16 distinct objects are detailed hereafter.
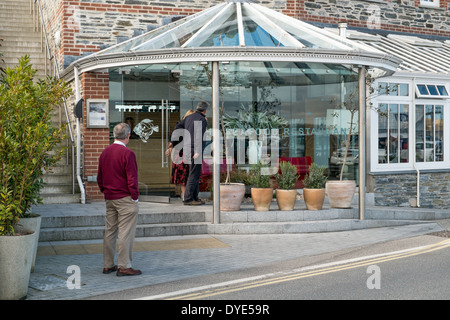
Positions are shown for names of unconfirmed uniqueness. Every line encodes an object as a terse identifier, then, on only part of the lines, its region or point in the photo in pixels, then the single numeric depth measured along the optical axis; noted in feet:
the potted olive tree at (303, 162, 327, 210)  35.65
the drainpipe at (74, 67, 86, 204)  39.61
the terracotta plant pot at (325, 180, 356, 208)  36.60
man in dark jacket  36.11
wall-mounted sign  40.32
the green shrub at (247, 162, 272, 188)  35.47
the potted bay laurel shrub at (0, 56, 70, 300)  19.94
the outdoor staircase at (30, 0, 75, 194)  39.55
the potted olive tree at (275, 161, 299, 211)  35.32
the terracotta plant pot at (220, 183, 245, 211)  34.81
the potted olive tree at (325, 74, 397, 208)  36.65
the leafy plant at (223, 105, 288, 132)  42.83
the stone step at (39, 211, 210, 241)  31.32
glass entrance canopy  32.96
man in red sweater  23.27
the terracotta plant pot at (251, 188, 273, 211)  34.94
